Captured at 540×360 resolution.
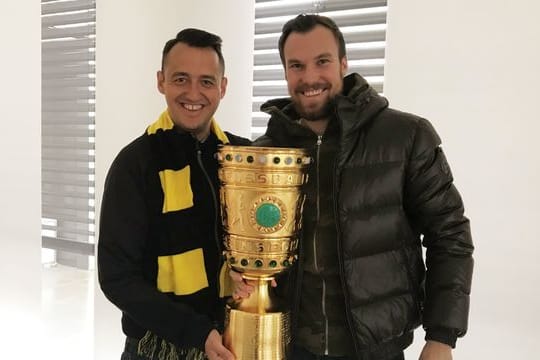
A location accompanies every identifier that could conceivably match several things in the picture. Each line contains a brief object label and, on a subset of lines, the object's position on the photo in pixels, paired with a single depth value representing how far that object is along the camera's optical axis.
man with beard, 1.24
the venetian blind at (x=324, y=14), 2.32
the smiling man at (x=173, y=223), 1.22
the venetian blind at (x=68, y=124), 3.25
